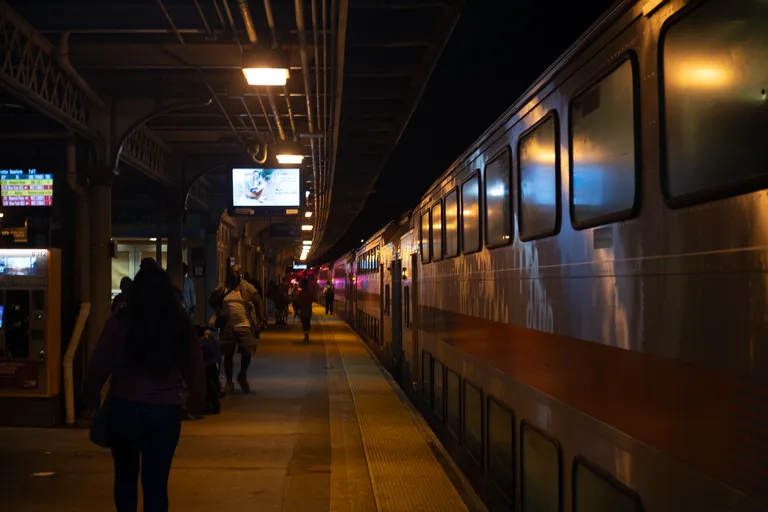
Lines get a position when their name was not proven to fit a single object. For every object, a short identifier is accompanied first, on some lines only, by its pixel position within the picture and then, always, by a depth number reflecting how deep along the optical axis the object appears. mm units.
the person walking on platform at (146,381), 4344
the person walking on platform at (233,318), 11891
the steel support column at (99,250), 10227
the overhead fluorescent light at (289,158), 16016
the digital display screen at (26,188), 10258
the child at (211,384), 10367
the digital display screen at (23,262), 9148
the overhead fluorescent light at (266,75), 9273
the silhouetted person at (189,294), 17984
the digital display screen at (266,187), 18453
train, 2305
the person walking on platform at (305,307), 23031
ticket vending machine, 9156
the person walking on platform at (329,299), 47619
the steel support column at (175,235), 16516
